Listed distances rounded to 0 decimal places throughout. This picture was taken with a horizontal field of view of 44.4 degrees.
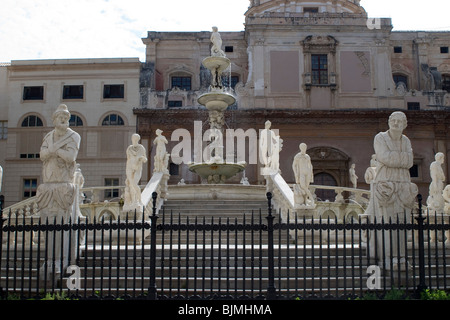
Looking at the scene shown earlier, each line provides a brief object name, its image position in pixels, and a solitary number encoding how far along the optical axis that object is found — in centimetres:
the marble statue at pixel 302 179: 1473
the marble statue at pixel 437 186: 1581
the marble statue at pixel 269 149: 1861
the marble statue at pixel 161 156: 1856
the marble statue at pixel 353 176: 2673
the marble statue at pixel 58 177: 920
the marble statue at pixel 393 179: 945
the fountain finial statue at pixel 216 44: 2284
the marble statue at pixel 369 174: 1348
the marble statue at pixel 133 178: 1404
